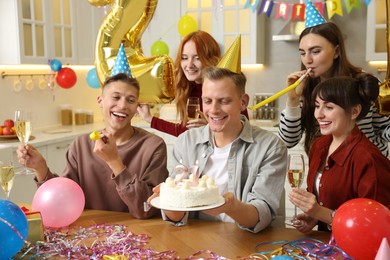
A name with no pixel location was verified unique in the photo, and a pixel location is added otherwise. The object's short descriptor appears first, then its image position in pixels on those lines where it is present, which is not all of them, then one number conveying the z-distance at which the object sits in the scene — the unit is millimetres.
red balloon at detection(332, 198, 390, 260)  1190
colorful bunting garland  3692
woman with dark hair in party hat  2074
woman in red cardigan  1556
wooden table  1381
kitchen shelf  3806
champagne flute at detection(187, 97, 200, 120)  2175
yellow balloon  4223
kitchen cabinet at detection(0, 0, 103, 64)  3609
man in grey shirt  1643
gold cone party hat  1886
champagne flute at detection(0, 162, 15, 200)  1527
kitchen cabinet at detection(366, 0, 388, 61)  3805
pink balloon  1540
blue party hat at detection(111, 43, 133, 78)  1974
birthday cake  1375
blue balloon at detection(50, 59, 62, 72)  3914
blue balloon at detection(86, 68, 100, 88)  4035
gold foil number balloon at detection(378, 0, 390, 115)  1932
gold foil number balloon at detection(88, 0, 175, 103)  2070
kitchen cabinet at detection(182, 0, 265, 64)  4227
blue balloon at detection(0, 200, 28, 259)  1222
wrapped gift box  1404
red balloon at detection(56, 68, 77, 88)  4070
